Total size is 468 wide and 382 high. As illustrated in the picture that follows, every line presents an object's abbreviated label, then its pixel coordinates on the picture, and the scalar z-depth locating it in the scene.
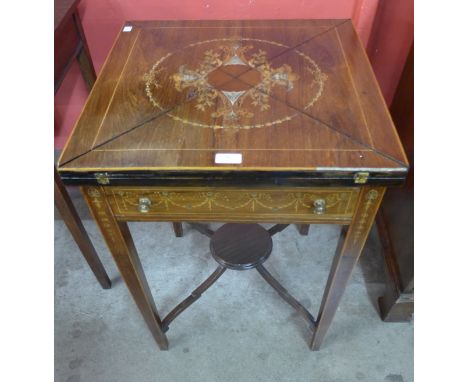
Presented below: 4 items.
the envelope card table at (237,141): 0.66
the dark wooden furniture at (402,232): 1.11
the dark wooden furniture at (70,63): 1.03
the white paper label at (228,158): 0.66
